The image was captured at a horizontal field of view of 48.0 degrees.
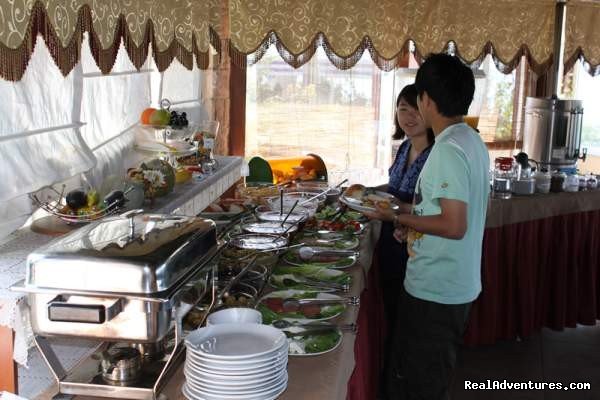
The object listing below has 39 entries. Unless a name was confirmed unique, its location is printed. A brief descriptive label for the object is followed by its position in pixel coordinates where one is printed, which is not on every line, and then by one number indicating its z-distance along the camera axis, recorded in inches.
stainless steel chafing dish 40.1
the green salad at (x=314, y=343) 49.6
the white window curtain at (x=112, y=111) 100.6
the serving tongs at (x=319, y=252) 73.4
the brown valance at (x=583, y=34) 169.6
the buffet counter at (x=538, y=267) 117.2
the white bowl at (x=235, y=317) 48.5
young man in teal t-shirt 66.6
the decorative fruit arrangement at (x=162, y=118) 115.2
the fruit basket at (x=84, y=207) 75.9
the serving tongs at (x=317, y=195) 97.7
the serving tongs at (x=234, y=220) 77.5
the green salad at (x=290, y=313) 54.7
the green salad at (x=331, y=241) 79.8
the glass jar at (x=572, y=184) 126.5
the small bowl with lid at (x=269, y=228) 78.8
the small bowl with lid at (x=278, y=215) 85.3
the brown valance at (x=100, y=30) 61.1
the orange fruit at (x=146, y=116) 116.5
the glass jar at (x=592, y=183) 129.3
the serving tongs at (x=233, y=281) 58.1
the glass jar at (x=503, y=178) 120.4
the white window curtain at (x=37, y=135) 76.0
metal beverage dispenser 145.4
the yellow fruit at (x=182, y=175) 111.3
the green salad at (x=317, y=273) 66.6
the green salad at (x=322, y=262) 71.8
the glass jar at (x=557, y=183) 126.4
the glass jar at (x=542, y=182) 124.3
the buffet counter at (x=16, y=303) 56.3
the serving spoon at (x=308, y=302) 57.4
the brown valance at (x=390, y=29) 144.0
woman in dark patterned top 94.3
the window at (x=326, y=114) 165.2
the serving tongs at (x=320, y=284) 63.8
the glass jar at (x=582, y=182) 128.4
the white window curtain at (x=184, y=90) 140.2
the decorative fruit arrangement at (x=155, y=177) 90.7
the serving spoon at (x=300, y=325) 52.8
